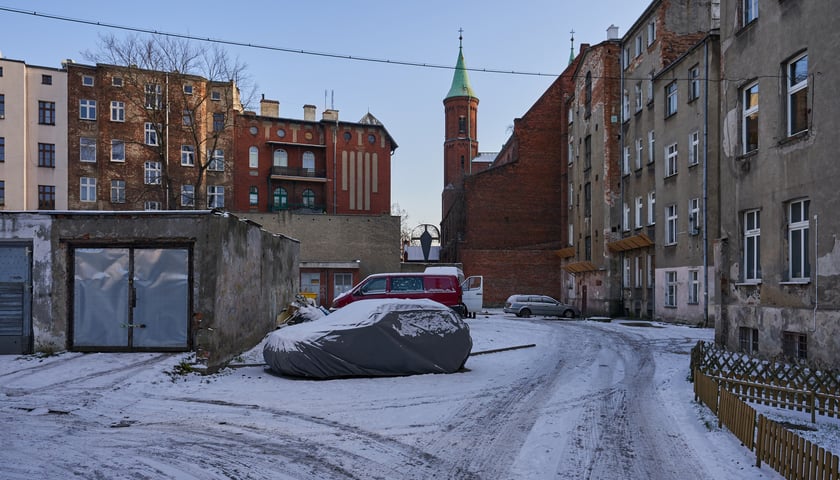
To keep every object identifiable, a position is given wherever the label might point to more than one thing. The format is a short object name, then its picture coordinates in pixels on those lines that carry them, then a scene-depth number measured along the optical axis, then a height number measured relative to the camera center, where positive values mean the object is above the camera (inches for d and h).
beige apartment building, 1747.0 +316.4
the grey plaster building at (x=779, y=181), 546.3 +67.6
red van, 928.3 -52.2
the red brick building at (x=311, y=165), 2085.4 +288.0
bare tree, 1583.4 +376.4
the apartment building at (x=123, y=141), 1813.5 +320.7
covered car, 502.3 -71.4
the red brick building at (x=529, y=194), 1991.9 +182.2
